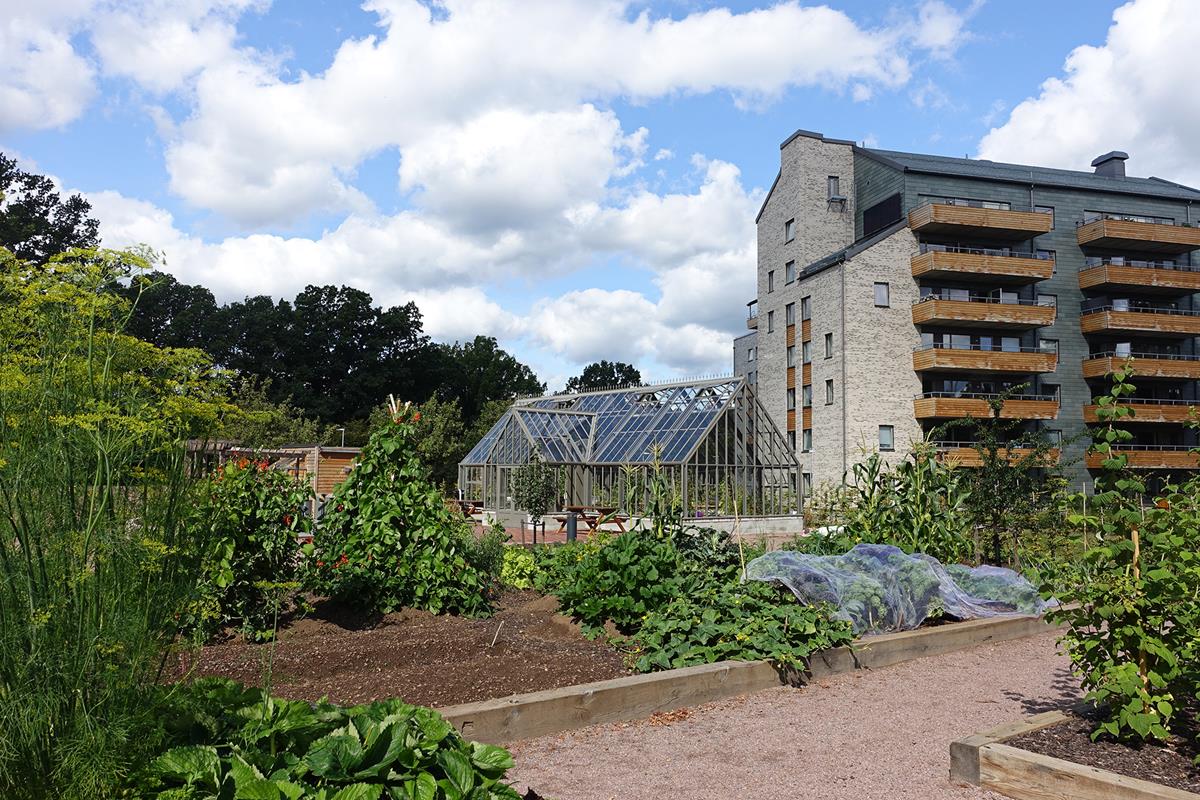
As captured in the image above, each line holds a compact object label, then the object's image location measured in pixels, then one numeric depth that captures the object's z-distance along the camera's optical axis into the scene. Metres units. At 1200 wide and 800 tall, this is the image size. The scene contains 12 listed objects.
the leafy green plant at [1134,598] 4.46
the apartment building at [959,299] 34.16
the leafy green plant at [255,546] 6.79
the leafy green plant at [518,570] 10.11
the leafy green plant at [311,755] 2.89
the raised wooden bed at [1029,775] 4.09
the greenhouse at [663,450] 23.34
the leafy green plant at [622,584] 7.71
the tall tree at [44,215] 39.91
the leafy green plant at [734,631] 6.66
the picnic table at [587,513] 18.42
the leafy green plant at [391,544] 7.82
